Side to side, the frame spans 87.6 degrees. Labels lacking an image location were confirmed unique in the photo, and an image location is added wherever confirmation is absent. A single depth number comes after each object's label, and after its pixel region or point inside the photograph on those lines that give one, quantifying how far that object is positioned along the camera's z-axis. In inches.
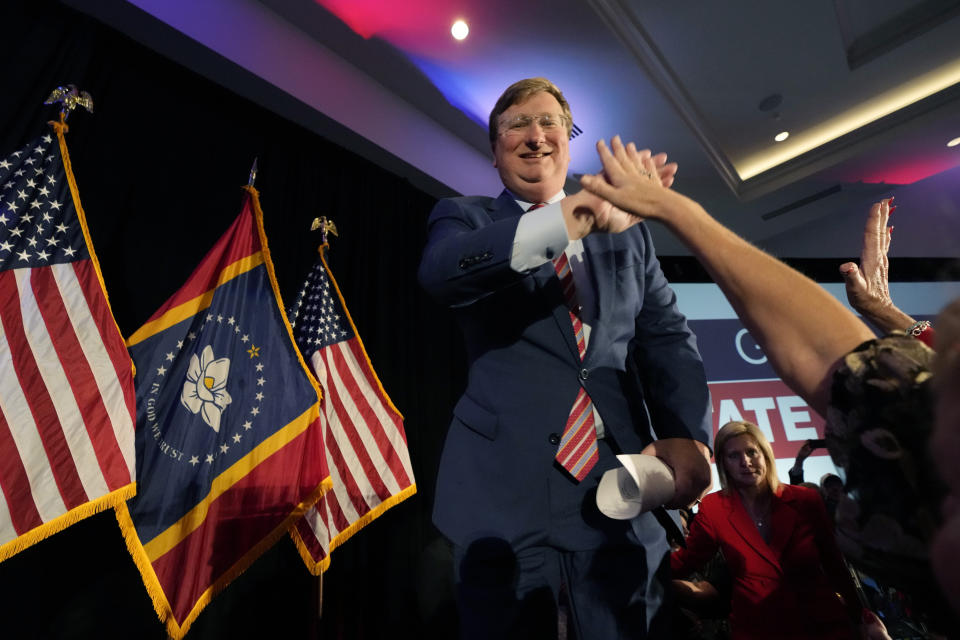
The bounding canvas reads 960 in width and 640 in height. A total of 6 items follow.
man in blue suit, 33.0
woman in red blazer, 85.7
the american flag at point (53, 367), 72.8
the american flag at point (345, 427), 111.1
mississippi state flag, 85.0
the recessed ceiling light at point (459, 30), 147.2
